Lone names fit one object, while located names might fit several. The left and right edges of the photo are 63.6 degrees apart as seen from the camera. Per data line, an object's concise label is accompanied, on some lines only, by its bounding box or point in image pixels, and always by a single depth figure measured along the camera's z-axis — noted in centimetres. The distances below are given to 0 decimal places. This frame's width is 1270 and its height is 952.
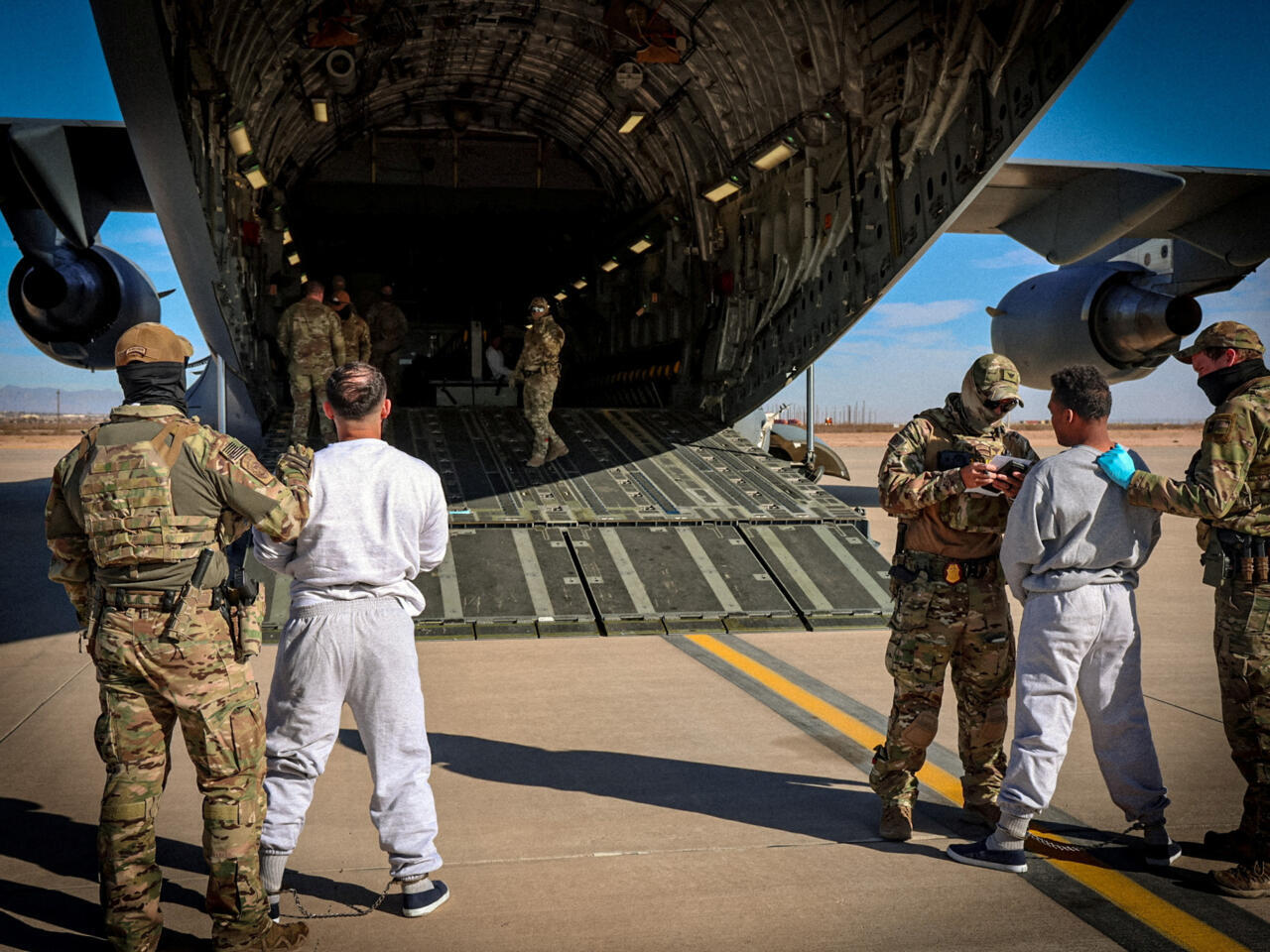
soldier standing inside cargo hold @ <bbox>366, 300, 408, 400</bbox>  1411
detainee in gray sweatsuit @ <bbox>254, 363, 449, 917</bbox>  321
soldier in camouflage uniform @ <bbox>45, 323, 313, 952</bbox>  296
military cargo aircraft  771
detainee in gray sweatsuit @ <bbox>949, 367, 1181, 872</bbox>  357
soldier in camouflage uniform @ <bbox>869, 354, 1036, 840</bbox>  390
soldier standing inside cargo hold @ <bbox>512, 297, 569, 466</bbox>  1059
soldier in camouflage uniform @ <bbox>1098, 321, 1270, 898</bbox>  360
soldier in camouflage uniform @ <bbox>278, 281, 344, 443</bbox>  1053
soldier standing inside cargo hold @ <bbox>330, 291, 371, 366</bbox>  1173
